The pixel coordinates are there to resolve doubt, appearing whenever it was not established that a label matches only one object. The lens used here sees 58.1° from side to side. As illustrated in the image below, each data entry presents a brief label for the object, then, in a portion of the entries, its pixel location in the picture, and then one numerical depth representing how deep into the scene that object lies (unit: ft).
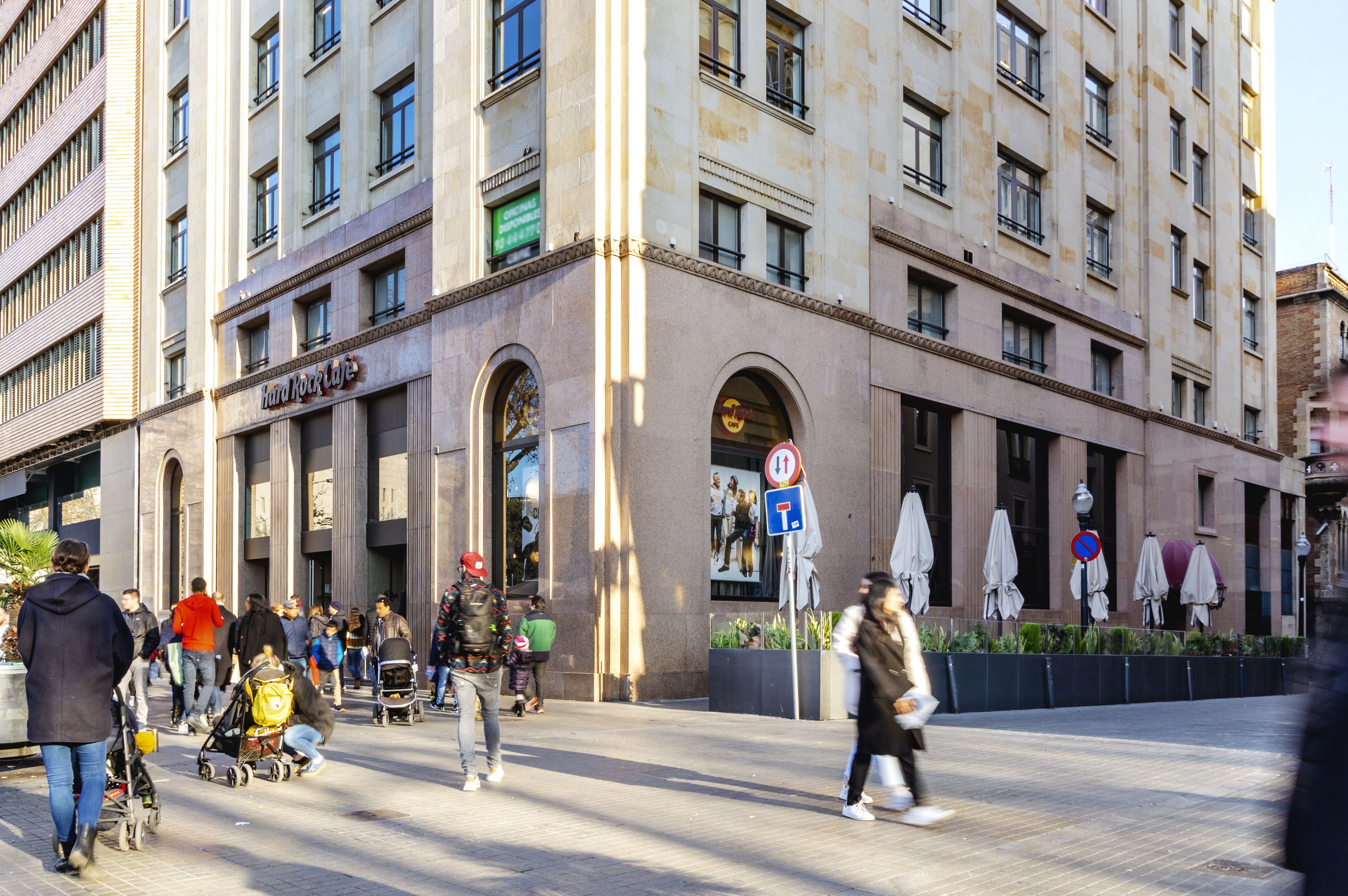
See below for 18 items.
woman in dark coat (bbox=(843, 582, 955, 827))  27.94
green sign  75.10
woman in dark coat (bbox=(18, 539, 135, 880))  23.16
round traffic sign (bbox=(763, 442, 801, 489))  49.06
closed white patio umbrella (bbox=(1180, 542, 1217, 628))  107.24
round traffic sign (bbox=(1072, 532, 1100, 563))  76.84
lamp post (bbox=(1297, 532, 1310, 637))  130.52
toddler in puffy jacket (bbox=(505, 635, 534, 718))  56.90
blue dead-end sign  48.62
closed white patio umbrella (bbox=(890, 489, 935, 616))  74.74
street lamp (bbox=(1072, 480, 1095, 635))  77.36
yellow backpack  35.32
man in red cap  34.40
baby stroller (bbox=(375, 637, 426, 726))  52.21
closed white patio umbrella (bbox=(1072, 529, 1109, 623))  92.58
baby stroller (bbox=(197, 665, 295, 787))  35.17
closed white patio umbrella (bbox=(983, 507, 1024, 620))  81.87
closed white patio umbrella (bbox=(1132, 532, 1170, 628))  101.86
